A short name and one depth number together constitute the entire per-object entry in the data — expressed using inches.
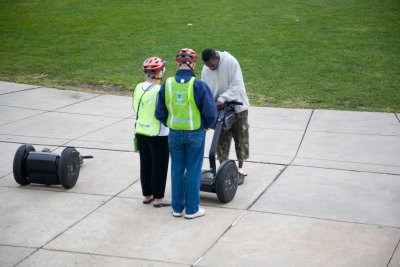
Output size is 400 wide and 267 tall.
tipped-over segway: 649.0
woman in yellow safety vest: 594.2
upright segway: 607.8
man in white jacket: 634.8
